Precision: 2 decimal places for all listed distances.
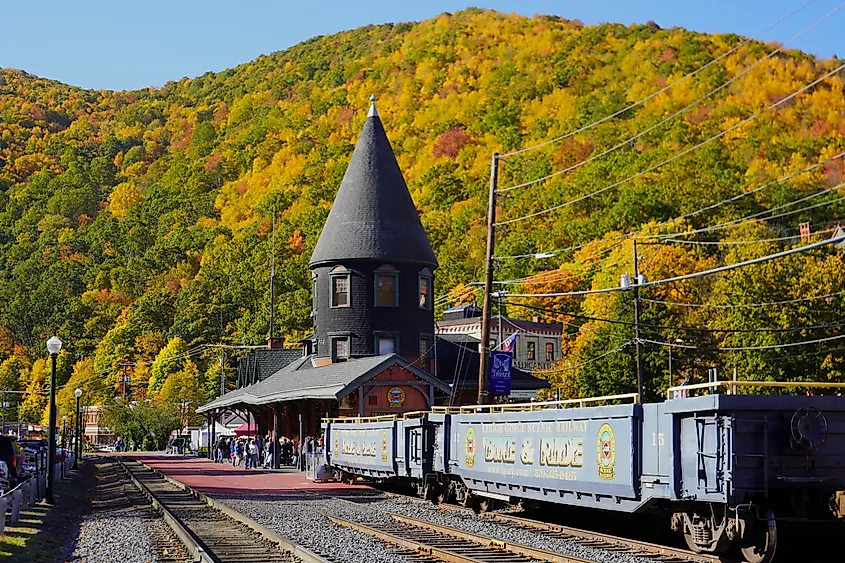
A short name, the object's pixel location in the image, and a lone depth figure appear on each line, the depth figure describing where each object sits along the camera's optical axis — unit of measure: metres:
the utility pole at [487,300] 32.66
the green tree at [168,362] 121.75
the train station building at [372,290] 49.72
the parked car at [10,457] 37.12
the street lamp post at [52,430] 28.59
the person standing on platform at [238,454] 57.17
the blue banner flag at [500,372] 35.00
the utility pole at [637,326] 41.81
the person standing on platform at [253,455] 50.97
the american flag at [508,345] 42.97
